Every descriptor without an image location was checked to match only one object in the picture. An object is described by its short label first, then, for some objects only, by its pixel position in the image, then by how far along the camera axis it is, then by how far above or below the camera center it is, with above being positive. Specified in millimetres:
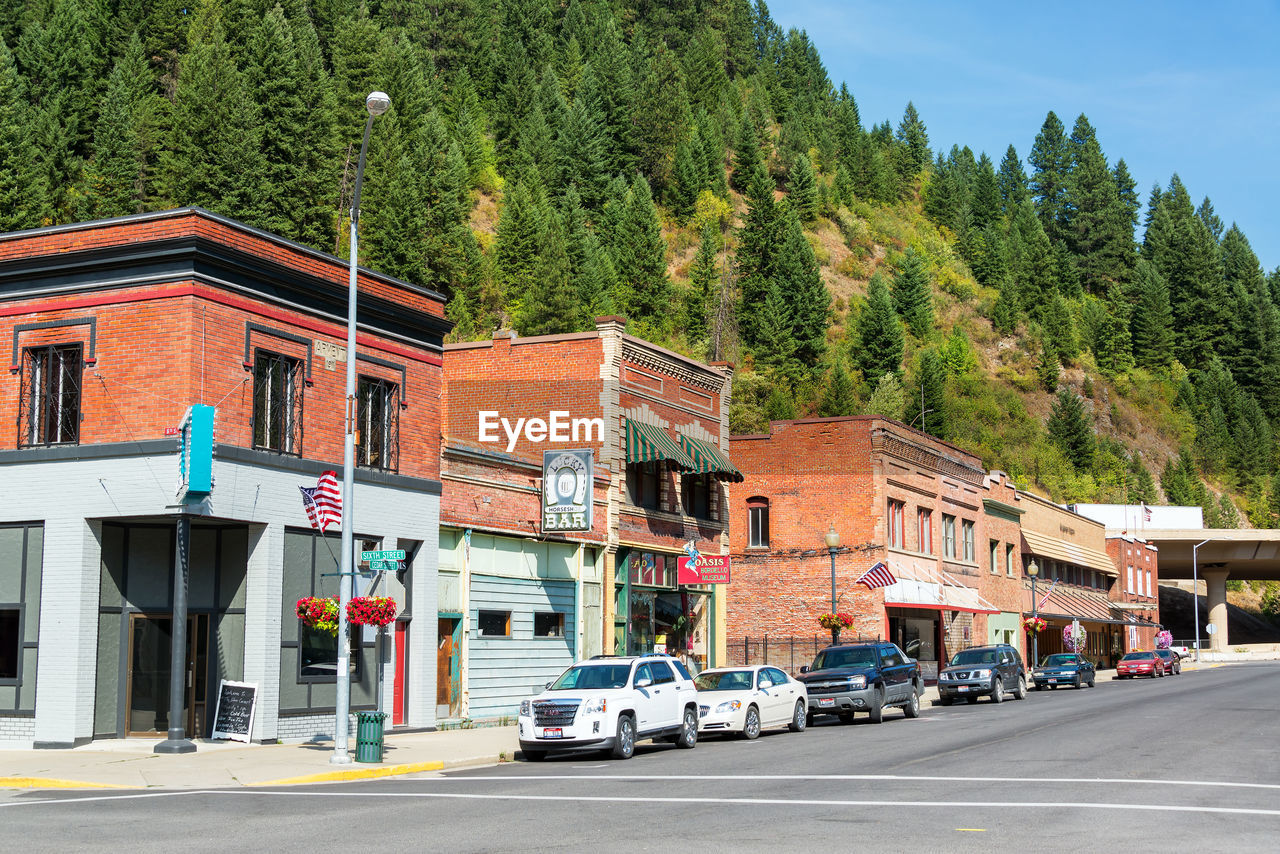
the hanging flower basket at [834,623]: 39938 -1670
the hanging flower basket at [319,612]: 21906 -731
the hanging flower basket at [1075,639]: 66750 -3632
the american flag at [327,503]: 23266 +1214
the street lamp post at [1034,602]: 59103 -1547
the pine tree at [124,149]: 62094 +22060
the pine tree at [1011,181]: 172750 +53540
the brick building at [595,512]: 29219 +1533
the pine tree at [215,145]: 59406 +20278
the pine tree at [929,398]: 102688 +14233
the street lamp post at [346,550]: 20531 +318
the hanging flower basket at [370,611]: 21172 -691
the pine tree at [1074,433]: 123938 +13387
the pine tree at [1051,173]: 169750 +53897
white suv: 21797 -2449
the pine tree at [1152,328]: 146500 +27911
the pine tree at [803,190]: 123062 +36834
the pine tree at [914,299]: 120938 +25868
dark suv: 39844 -3290
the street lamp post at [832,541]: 38378 +884
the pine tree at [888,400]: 94625 +12861
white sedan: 26828 -2800
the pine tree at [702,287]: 98562 +22172
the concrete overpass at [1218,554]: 96188 +1343
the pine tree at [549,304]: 72750 +15253
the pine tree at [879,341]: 105375 +19000
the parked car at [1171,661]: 65188 -4688
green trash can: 20562 -2697
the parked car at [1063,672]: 50219 -3990
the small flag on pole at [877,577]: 42594 -218
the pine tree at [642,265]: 92750 +22437
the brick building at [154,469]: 22594 +1809
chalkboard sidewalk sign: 23109 -2579
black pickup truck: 30734 -2729
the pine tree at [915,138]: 166500 +58102
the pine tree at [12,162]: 56438 +18616
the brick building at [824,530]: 47000 +1522
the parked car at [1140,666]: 62656 -4664
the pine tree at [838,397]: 90812 +12426
